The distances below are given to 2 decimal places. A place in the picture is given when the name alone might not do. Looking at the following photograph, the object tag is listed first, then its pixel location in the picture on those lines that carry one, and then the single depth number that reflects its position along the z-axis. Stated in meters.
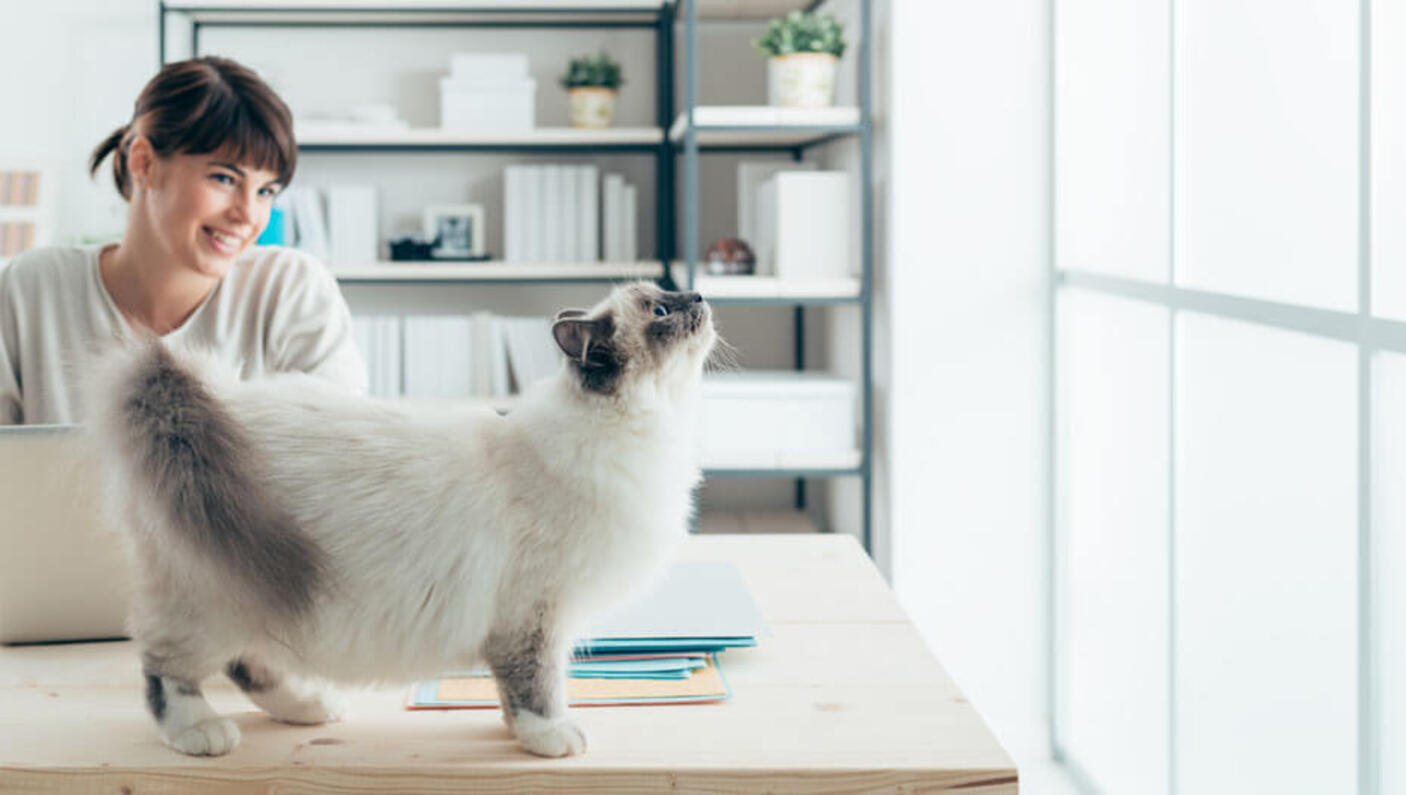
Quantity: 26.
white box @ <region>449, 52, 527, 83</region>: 3.63
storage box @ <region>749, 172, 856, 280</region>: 3.07
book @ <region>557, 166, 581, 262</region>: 3.74
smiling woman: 1.43
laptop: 1.04
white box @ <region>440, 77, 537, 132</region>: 3.63
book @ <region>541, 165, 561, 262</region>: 3.74
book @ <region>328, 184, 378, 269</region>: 3.71
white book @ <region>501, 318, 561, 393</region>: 3.68
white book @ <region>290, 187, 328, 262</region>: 3.64
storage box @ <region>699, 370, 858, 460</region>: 3.06
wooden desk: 0.89
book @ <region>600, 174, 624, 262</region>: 3.74
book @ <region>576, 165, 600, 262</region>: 3.73
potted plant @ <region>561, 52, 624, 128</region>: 3.64
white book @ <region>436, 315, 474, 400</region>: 3.70
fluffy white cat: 0.83
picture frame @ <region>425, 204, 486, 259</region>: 3.78
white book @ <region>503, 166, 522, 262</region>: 3.73
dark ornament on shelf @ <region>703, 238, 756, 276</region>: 3.18
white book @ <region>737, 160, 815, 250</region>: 3.51
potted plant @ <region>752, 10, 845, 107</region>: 3.05
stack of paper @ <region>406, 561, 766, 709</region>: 1.03
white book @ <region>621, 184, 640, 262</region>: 3.75
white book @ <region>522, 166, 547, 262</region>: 3.74
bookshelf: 3.03
